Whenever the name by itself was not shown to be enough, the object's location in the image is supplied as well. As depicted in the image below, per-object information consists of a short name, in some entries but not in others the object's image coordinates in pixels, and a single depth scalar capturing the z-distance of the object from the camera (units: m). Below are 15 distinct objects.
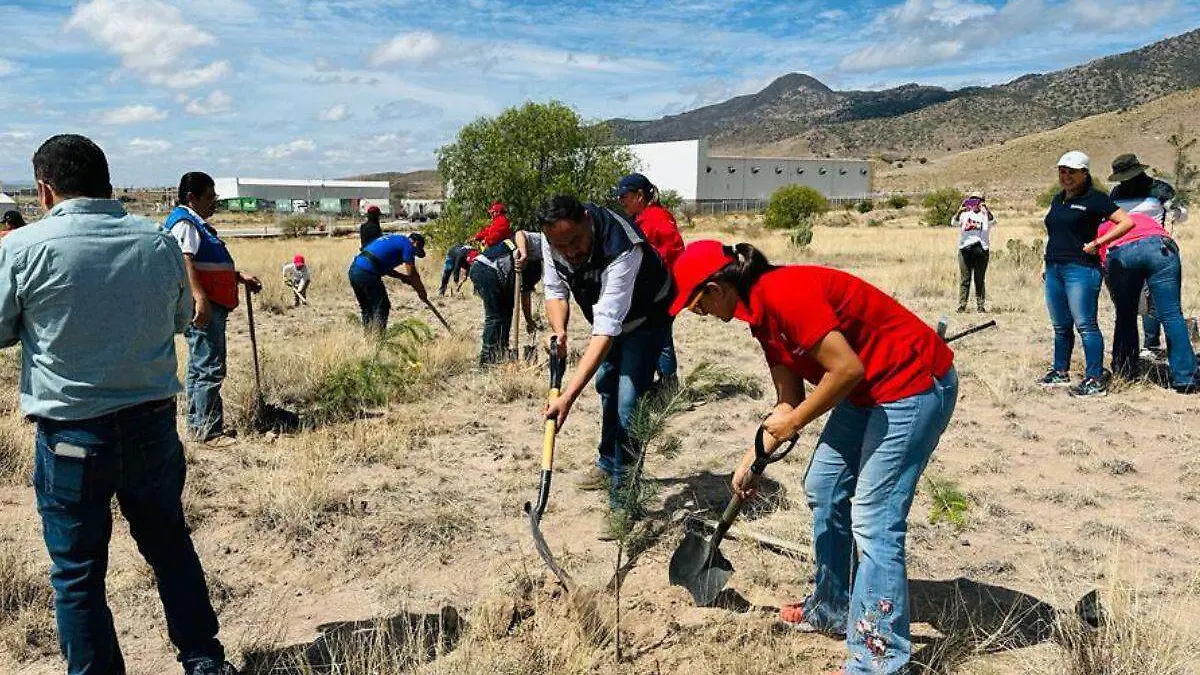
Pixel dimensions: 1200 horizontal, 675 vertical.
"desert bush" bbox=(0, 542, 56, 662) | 3.33
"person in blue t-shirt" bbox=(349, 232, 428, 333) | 8.30
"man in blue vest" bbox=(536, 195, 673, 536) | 3.75
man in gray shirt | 2.55
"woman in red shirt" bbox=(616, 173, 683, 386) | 5.37
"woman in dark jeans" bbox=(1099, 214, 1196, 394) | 6.59
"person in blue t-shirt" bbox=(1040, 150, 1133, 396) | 6.26
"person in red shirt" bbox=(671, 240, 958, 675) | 2.62
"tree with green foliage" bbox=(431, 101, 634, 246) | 17.12
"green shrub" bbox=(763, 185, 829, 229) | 36.09
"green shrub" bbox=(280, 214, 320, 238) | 39.03
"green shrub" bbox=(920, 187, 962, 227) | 34.25
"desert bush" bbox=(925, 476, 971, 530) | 2.88
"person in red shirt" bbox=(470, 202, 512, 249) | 8.31
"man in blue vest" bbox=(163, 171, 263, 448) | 5.16
